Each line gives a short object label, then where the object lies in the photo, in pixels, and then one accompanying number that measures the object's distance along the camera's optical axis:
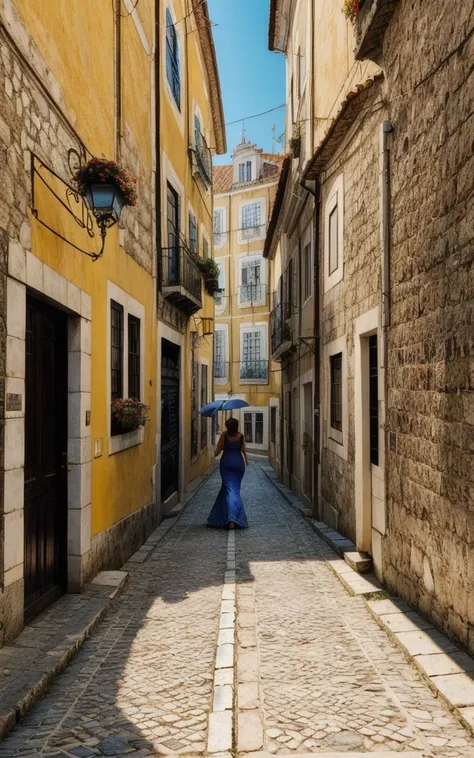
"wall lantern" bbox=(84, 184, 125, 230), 5.75
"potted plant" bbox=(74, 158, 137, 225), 5.69
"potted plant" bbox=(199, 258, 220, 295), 15.44
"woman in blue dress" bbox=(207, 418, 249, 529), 9.82
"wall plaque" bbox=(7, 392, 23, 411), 4.25
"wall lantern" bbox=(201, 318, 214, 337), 17.38
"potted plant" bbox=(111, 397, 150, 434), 7.28
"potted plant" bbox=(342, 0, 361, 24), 6.59
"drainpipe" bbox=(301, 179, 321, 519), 10.54
